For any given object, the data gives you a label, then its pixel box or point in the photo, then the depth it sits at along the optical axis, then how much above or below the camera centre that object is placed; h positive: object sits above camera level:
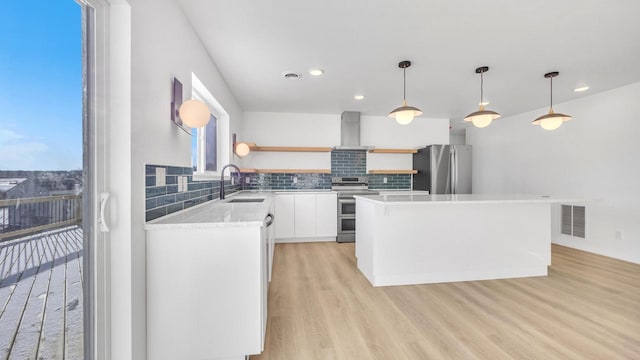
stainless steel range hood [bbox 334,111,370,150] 4.96 +0.91
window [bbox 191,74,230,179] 2.58 +0.46
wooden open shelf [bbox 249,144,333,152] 4.70 +0.52
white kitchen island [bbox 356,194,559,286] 2.71 -0.64
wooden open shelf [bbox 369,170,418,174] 5.06 +0.12
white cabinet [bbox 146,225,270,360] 1.42 -0.61
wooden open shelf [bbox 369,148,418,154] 5.09 +0.51
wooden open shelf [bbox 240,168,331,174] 4.66 +0.12
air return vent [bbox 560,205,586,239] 4.04 -0.67
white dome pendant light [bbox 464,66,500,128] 2.80 +0.65
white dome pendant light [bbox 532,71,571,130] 2.88 +0.63
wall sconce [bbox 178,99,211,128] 1.76 +0.43
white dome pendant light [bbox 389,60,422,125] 2.68 +0.66
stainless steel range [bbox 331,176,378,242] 4.61 -0.63
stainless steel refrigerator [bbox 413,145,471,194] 4.95 +0.16
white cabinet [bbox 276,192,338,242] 4.49 -0.66
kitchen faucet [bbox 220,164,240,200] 2.89 -0.12
